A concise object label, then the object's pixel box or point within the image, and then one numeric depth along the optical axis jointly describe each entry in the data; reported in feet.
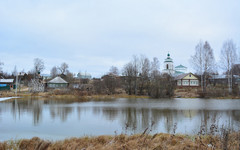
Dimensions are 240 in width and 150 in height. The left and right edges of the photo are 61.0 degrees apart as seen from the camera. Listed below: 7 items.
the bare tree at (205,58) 123.65
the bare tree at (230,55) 117.50
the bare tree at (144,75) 134.66
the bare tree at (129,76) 136.56
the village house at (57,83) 160.97
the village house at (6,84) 144.75
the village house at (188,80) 181.27
